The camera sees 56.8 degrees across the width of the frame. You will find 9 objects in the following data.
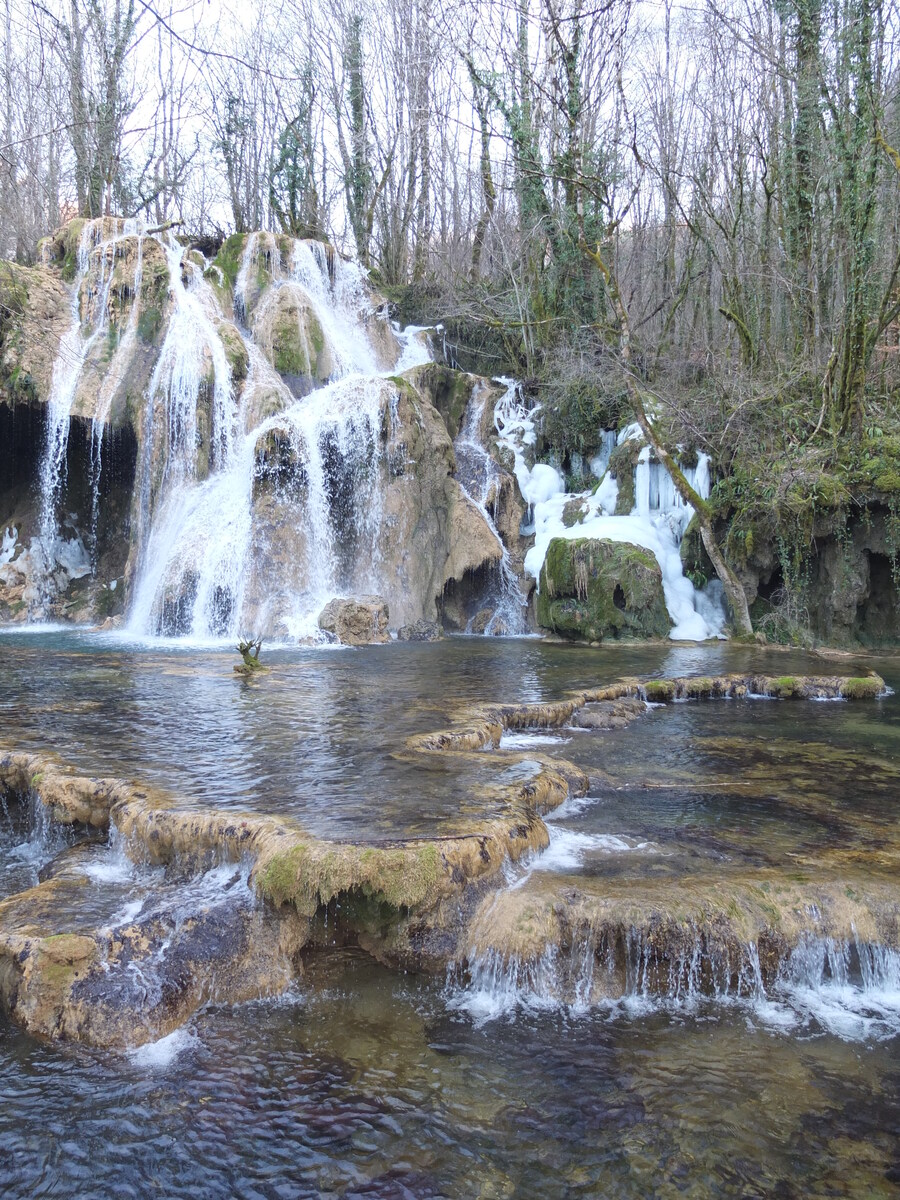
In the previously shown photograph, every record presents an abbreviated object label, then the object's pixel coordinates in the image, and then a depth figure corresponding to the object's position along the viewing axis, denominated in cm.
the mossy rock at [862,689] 907
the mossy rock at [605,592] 1334
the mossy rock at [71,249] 1761
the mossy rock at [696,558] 1385
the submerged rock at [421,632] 1409
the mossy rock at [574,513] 1566
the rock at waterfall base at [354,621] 1318
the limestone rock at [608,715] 768
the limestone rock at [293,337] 1767
